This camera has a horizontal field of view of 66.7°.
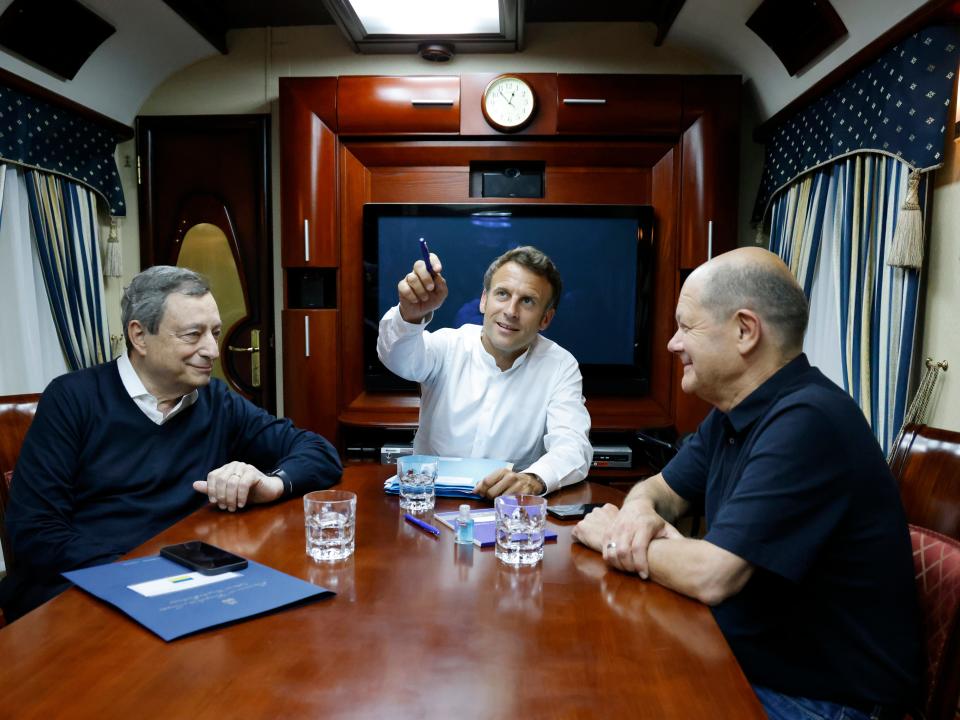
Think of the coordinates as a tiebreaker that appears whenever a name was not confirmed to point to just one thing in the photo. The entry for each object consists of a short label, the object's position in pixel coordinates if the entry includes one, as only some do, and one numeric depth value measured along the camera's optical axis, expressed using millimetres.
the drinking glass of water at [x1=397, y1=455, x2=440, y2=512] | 1513
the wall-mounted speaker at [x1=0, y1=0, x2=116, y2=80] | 2867
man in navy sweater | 1464
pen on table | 1358
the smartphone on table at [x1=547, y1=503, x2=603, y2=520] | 1477
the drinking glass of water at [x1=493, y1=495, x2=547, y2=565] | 1209
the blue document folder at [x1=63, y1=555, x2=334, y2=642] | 945
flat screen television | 3592
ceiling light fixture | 2969
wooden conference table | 774
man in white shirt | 2094
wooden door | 3869
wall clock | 3480
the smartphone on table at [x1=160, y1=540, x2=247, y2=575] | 1107
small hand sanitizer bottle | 1311
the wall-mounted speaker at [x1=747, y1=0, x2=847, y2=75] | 2691
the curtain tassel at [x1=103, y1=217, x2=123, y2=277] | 3752
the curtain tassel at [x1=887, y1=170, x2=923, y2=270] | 2141
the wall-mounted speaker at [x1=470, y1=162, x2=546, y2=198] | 3668
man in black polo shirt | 1102
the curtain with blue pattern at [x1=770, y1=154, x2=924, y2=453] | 2293
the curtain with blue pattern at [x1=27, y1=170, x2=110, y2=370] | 3238
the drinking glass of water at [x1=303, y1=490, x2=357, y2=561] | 1215
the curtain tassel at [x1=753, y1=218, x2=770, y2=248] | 3629
